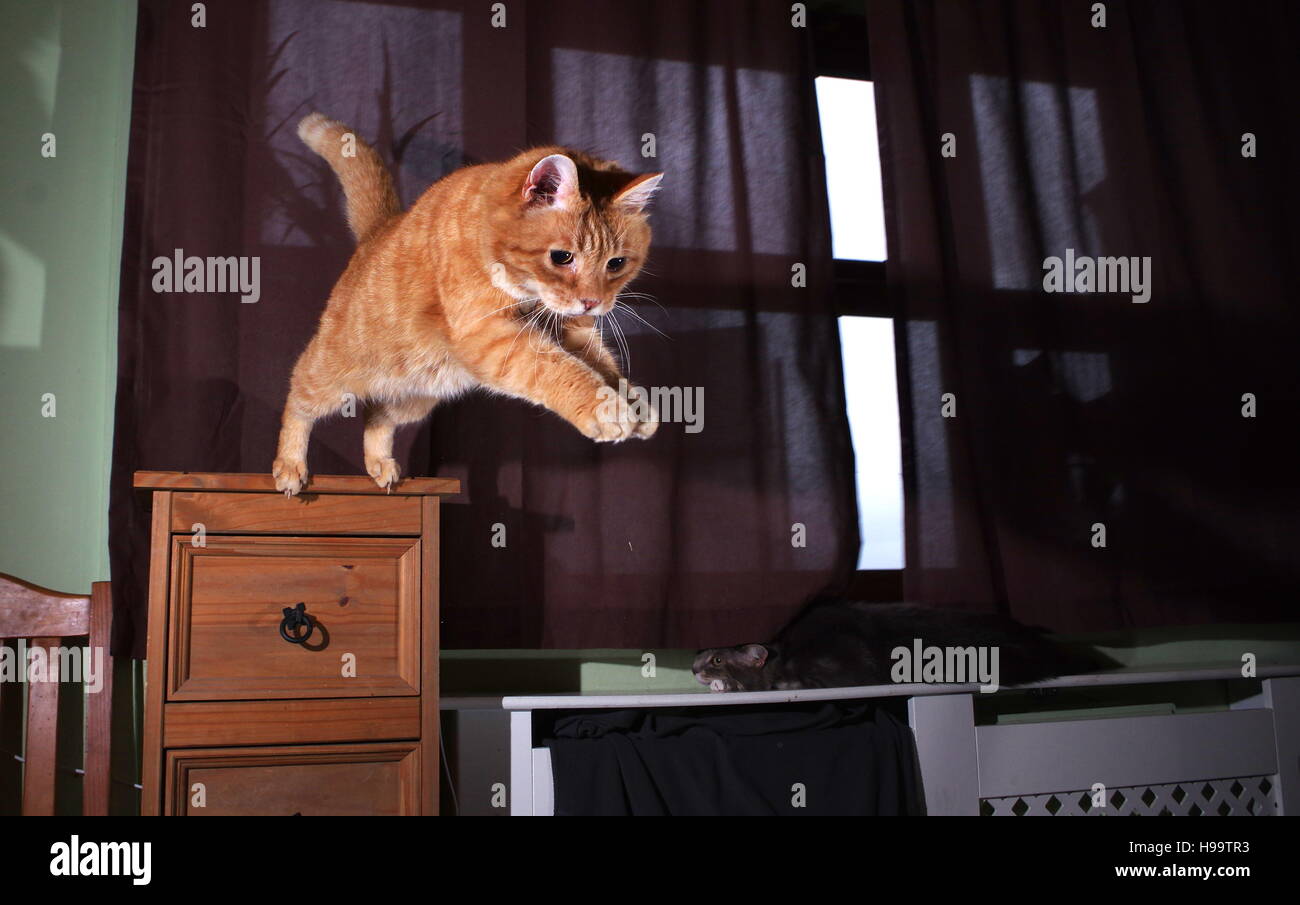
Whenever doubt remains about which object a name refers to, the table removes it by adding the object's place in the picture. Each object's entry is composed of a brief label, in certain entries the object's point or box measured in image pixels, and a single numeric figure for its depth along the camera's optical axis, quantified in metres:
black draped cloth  1.63
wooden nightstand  1.28
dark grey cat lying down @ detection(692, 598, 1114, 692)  1.86
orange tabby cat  1.51
